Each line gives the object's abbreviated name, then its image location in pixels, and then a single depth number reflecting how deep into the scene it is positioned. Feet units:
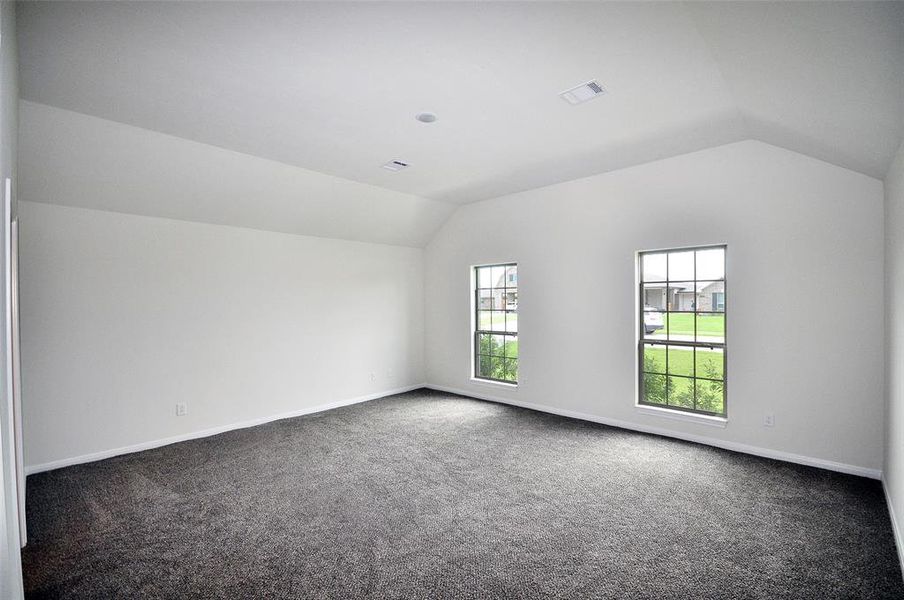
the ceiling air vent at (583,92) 9.33
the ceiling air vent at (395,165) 14.51
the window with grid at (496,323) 20.24
